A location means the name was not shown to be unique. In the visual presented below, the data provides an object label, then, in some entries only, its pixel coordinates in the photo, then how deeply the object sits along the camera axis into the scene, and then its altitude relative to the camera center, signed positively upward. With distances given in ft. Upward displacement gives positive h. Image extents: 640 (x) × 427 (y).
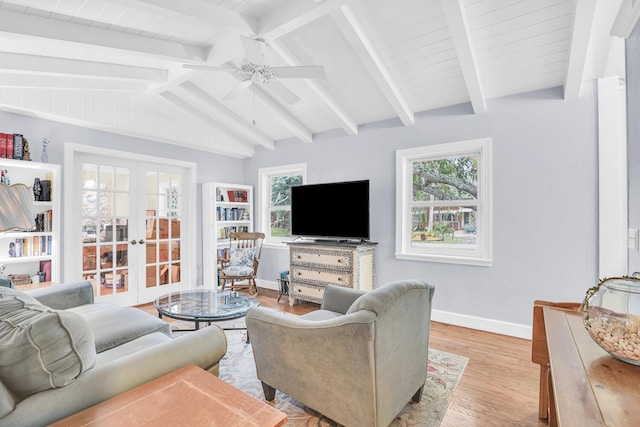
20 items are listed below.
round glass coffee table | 8.30 -2.71
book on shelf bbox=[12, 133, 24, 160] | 9.94 +2.08
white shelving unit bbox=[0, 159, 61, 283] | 10.28 -0.77
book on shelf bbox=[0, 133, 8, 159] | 9.67 +2.07
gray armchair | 4.93 -2.47
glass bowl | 3.35 -1.17
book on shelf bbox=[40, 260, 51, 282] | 10.95 -1.96
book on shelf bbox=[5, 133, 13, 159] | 9.82 +2.11
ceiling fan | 7.31 +3.61
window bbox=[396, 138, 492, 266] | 10.96 +0.40
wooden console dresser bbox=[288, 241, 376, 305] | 12.20 -2.21
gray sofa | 3.36 -1.91
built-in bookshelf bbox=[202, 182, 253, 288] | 15.79 -0.18
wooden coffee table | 3.10 -2.05
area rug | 6.23 -4.07
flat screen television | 12.67 +0.12
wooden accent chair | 14.88 -2.29
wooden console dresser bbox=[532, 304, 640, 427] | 2.65 -1.69
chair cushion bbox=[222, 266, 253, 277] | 14.70 -2.75
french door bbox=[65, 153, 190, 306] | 12.60 -0.62
